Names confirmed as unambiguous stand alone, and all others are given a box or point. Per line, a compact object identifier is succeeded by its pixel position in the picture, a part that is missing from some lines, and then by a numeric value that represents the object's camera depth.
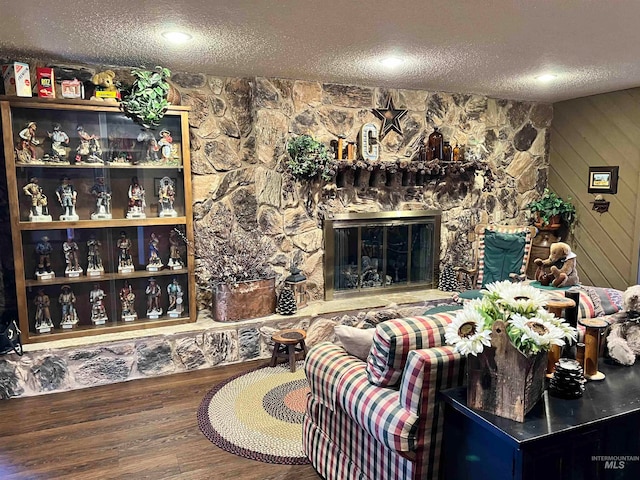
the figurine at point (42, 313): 3.60
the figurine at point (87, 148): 3.67
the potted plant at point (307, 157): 4.15
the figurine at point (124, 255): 3.88
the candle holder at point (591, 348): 1.83
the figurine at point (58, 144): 3.60
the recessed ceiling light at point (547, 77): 4.01
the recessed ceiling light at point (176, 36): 2.83
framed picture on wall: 4.79
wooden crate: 1.55
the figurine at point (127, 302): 3.88
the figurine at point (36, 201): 3.53
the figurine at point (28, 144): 3.48
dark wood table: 1.50
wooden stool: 3.68
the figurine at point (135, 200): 3.87
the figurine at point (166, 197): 3.94
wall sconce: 4.88
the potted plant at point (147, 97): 3.51
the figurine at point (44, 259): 3.62
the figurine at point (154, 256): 3.97
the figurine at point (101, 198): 3.77
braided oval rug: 2.65
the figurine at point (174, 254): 4.01
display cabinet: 3.51
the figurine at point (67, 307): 3.71
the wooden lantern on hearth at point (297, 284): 4.22
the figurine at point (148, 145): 3.83
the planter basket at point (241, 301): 3.94
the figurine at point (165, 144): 3.87
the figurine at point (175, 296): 4.02
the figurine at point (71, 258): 3.71
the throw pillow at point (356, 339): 2.24
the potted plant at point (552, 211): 5.19
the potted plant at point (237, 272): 3.95
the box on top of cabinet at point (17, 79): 3.29
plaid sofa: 1.81
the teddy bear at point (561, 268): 3.32
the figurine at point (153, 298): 3.97
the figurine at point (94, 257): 3.79
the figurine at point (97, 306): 3.79
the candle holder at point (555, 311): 1.83
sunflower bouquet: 1.53
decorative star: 4.61
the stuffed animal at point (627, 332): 2.00
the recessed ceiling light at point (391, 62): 3.47
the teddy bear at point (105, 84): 3.55
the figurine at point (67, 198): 3.67
